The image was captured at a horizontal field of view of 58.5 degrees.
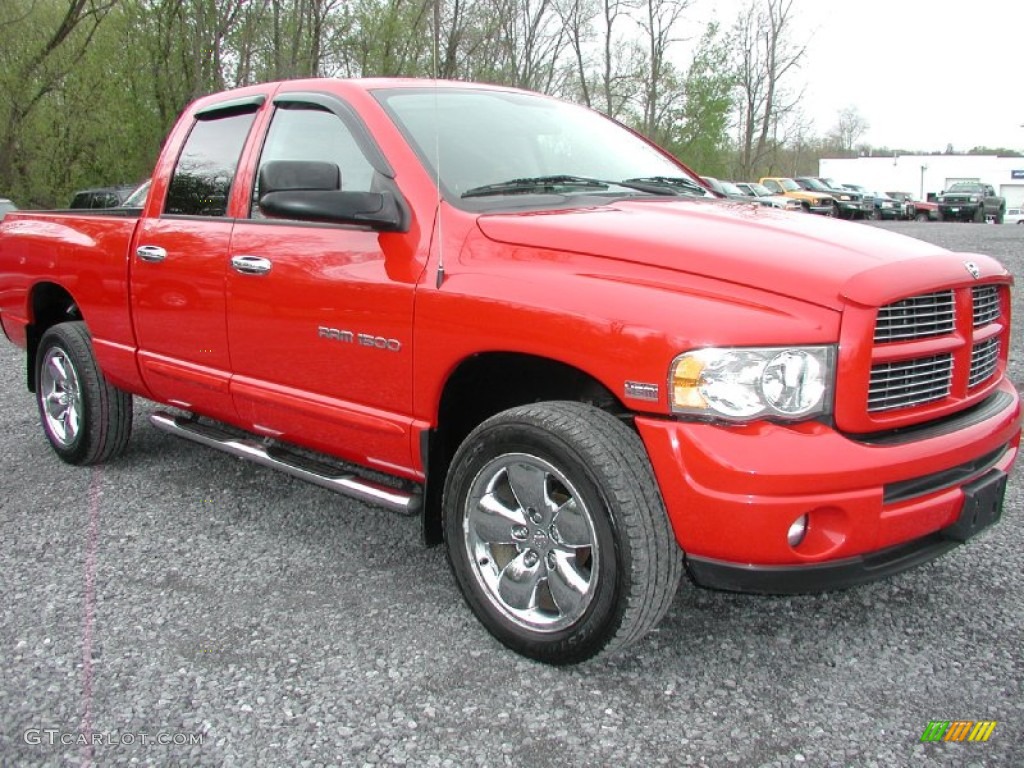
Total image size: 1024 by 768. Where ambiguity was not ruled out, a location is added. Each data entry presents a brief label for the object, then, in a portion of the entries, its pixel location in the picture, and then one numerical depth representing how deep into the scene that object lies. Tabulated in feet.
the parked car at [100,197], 52.12
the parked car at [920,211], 130.93
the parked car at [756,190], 108.57
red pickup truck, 7.84
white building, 223.92
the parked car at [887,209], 131.64
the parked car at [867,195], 130.72
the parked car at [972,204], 125.18
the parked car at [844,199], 120.16
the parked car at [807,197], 111.86
